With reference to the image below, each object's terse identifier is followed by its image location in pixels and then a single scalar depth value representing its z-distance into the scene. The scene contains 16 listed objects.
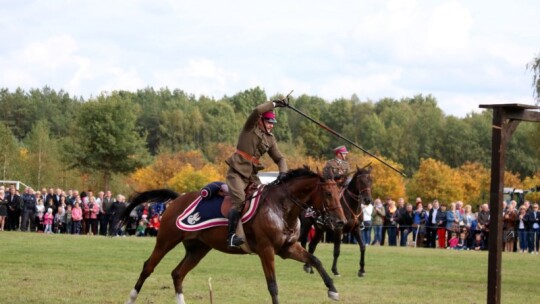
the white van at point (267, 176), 52.51
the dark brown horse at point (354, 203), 21.72
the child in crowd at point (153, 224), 43.66
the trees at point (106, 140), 69.69
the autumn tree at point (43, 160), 78.56
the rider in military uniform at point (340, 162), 21.03
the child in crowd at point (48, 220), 43.47
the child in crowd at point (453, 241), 38.91
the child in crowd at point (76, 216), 43.34
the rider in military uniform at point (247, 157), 14.22
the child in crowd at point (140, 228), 43.91
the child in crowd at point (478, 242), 38.25
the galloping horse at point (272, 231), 13.91
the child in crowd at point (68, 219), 43.72
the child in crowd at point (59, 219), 43.91
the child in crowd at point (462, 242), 38.72
